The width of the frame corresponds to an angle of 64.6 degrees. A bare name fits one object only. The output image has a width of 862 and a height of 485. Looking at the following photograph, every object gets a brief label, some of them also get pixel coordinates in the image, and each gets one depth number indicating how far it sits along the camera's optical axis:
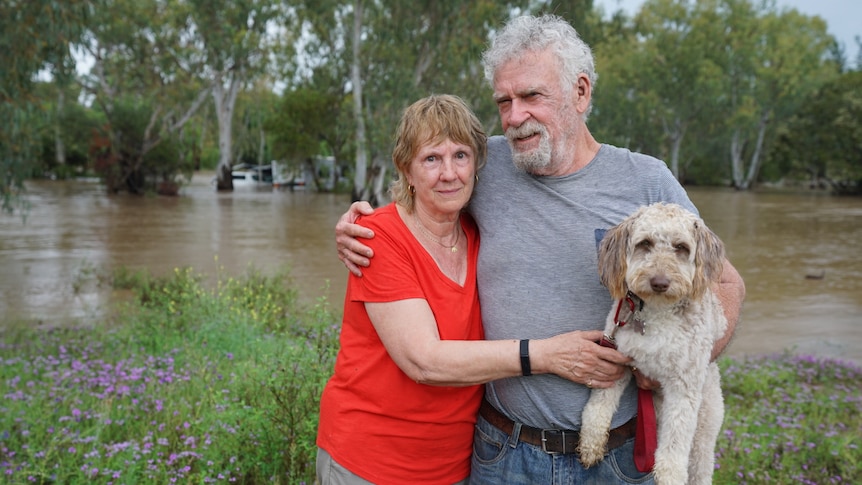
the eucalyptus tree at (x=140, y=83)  37.22
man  2.61
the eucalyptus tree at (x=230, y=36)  34.25
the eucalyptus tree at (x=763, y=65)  52.03
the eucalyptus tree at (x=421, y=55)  28.38
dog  2.43
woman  2.42
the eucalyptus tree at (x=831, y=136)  49.31
